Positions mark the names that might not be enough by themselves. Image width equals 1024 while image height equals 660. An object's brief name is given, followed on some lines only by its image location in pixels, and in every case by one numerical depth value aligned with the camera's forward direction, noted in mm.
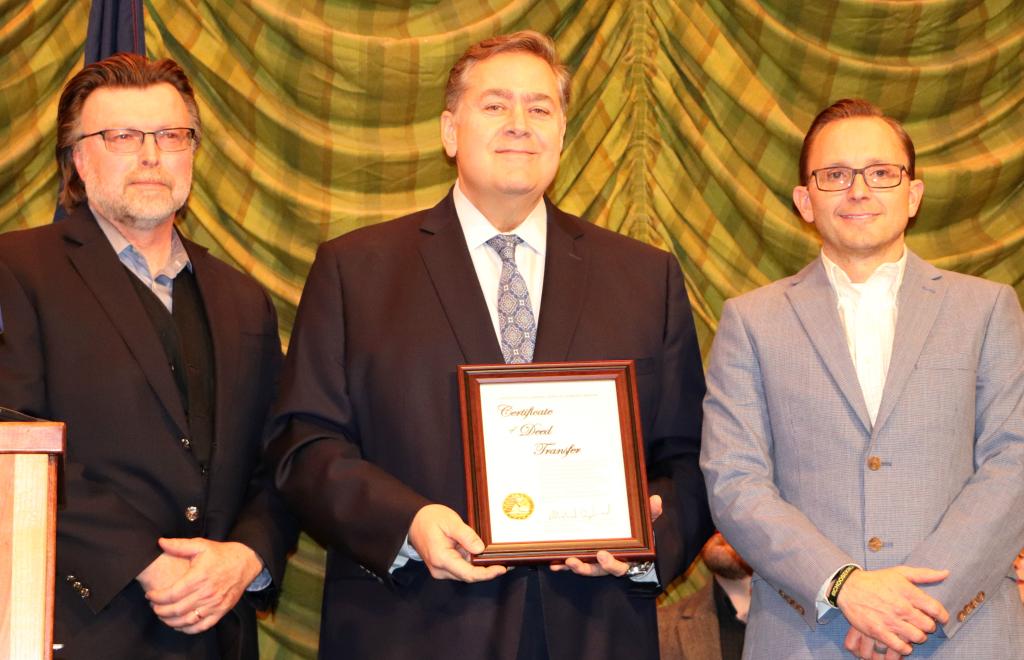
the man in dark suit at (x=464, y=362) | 2900
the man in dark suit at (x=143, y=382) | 2959
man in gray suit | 2830
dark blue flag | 3982
